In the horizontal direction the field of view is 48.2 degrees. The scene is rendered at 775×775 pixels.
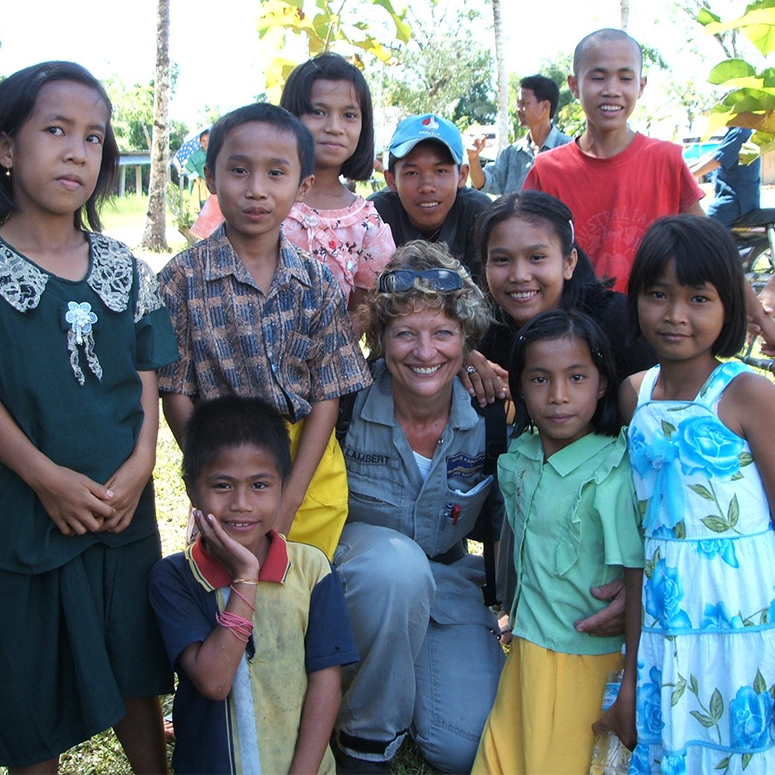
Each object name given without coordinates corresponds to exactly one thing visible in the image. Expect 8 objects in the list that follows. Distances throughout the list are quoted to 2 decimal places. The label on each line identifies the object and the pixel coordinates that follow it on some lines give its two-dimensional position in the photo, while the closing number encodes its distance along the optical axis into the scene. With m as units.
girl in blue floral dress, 2.19
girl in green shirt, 2.41
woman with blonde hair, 2.72
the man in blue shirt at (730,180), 6.79
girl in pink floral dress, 3.38
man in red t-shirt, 3.86
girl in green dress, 2.21
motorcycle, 7.32
